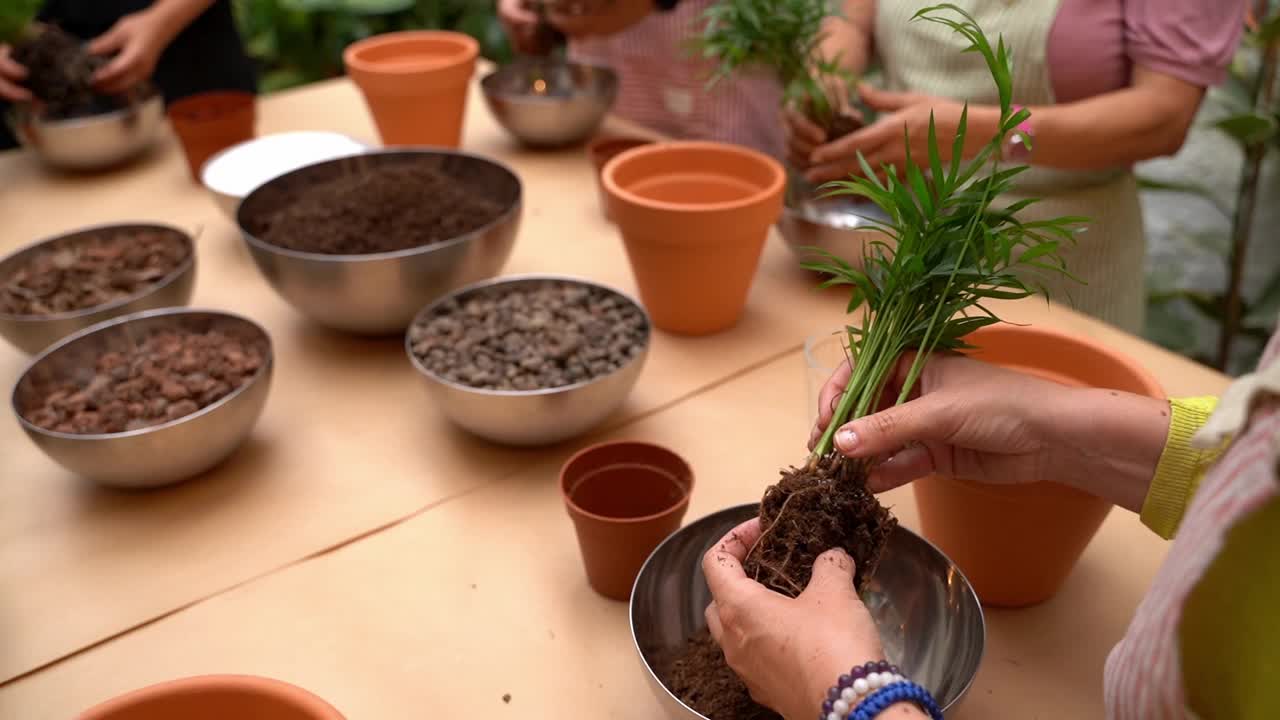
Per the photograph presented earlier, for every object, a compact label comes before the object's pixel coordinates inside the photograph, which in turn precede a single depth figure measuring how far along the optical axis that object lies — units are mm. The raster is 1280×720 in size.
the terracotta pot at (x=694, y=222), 1474
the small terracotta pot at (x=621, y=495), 1063
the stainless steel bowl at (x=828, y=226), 1582
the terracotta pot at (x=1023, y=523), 985
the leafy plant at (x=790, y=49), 1652
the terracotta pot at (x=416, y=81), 2045
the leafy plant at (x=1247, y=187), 2350
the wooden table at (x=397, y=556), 1010
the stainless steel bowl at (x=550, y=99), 2154
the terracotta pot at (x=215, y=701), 800
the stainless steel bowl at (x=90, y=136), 2109
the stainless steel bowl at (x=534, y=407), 1244
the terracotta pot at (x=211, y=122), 2066
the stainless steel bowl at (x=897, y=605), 930
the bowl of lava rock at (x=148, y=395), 1205
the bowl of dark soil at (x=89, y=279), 1488
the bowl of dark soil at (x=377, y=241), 1470
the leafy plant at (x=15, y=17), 2100
